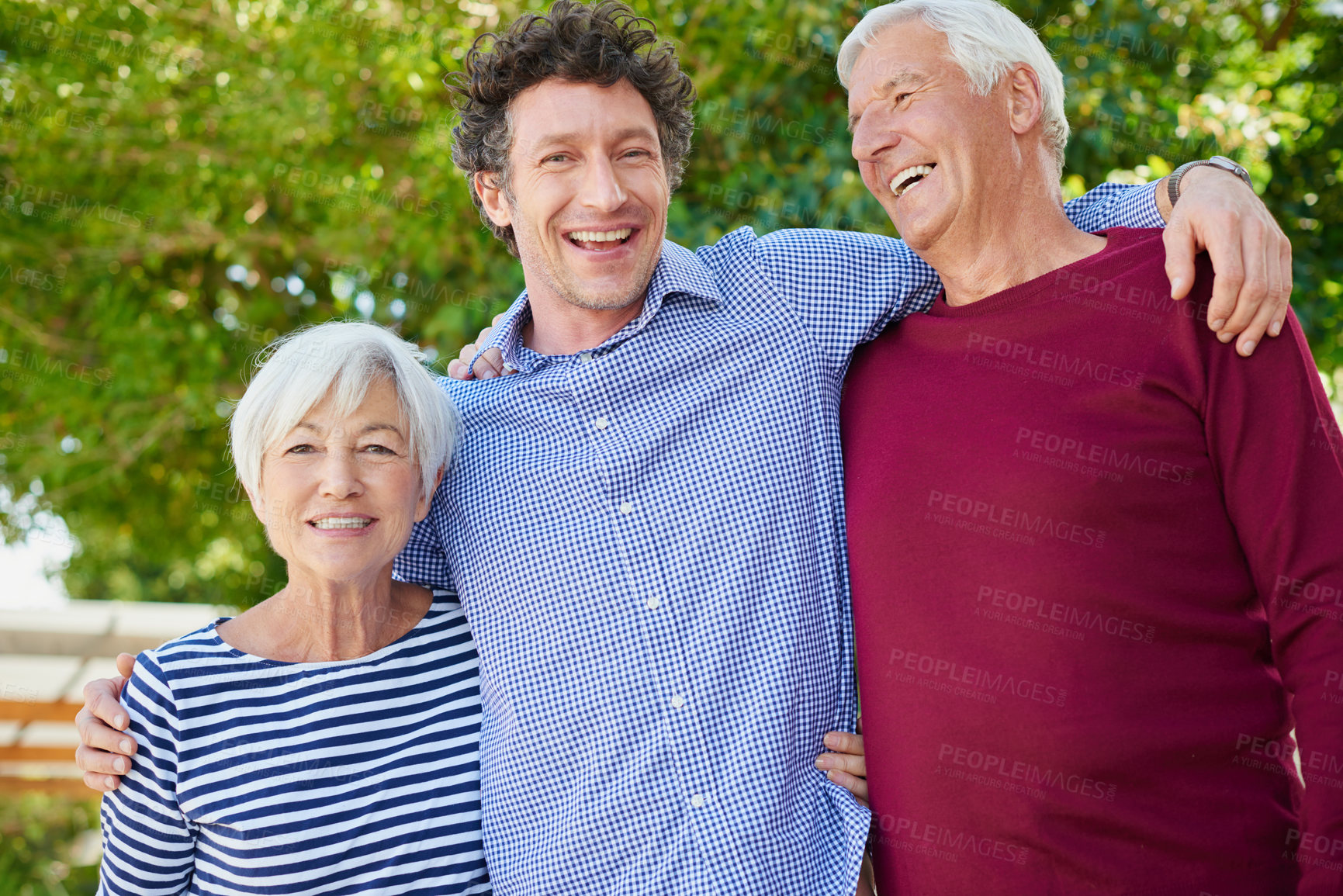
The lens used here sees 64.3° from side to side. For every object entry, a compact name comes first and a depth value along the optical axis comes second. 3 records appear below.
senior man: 1.56
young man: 1.87
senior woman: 1.81
